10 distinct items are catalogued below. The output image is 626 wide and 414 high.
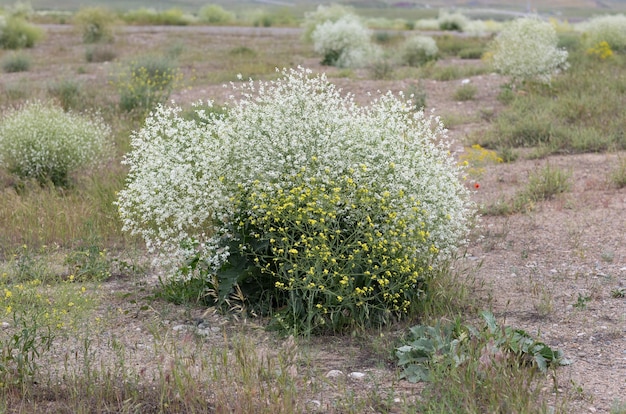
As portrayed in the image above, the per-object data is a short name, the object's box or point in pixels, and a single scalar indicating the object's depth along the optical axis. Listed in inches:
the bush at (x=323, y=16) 994.1
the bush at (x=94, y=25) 1018.1
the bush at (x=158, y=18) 1491.1
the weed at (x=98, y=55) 783.1
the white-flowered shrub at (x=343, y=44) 743.1
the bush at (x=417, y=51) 759.7
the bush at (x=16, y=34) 919.7
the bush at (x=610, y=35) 690.2
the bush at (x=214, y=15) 1707.7
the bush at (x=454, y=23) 1537.9
